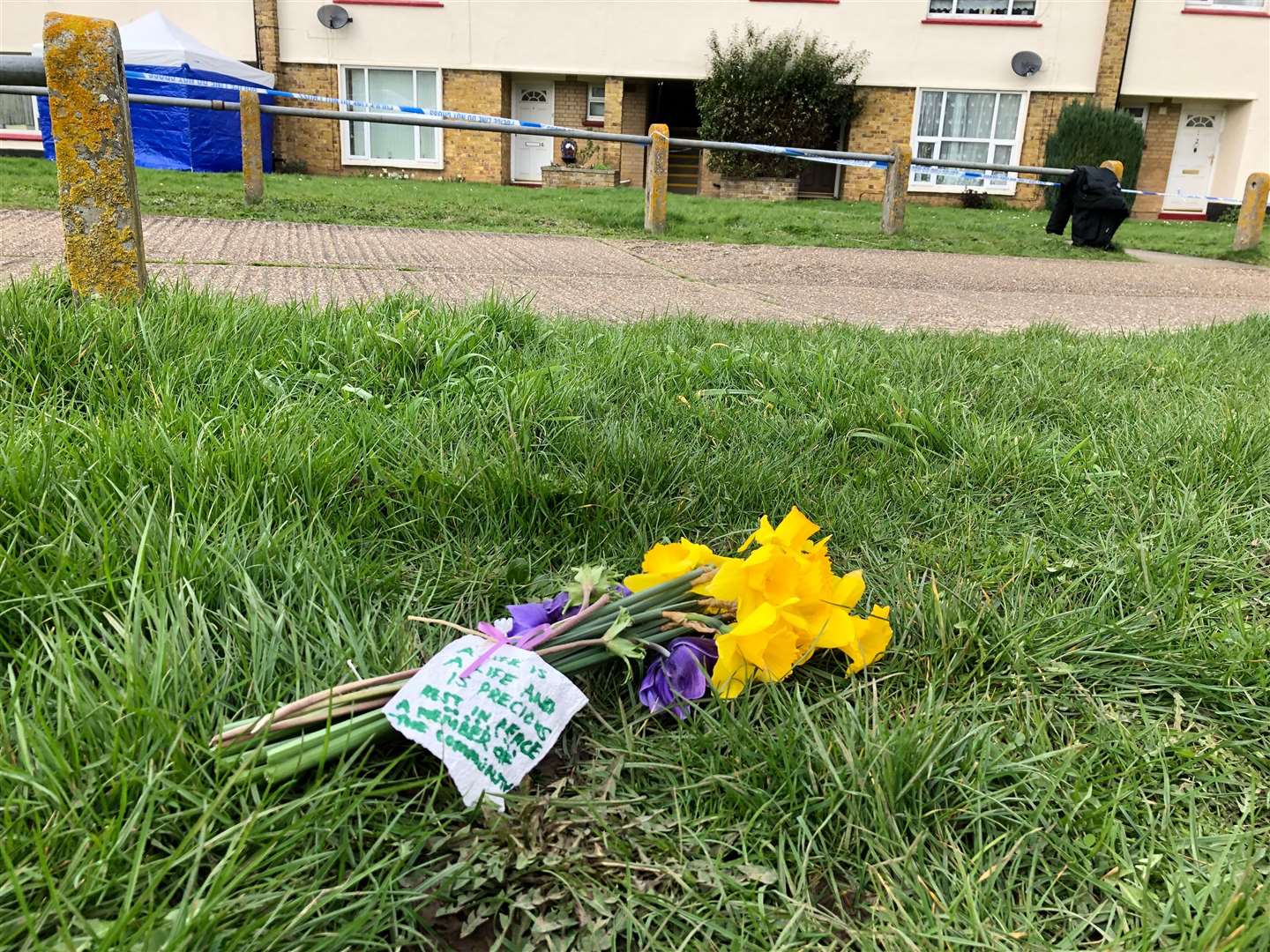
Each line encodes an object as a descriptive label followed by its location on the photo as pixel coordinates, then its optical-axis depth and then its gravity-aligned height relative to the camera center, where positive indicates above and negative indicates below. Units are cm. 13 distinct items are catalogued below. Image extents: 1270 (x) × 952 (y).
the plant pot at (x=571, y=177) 1827 +35
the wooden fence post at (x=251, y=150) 885 +28
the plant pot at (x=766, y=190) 1816 +26
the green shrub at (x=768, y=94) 1822 +211
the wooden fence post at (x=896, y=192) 1005 +18
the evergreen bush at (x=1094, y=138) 1797 +152
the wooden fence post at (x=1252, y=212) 1150 +16
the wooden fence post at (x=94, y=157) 254 +4
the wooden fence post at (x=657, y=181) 901 +16
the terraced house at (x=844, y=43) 1873 +280
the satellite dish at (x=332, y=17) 1881 +331
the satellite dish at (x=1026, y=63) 1873 +300
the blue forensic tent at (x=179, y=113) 1620 +115
